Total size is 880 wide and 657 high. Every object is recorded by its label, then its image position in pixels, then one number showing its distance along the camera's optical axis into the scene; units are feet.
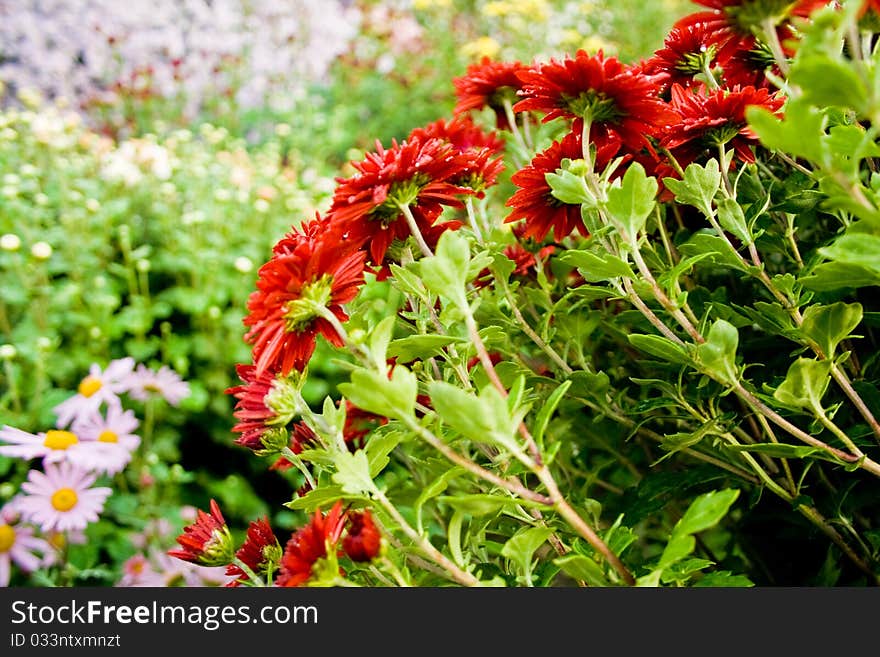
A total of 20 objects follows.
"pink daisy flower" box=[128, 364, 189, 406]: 3.92
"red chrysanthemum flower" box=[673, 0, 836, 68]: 1.34
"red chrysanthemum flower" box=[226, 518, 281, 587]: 1.66
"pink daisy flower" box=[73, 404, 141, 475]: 3.24
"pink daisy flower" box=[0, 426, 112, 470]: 2.94
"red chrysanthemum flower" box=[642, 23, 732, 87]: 1.98
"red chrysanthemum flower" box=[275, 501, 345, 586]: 1.32
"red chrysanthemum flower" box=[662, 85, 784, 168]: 1.65
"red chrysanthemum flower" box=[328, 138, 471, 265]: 1.55
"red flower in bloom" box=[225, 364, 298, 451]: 1.55
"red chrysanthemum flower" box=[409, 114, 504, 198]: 1.89
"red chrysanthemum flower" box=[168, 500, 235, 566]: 1.64
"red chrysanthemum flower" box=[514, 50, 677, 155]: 1.63
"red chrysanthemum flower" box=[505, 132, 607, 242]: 1.78
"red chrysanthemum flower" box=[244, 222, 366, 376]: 1.42
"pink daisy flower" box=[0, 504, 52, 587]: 3.49
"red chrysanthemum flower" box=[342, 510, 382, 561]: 1.23
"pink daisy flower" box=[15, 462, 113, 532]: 3.23
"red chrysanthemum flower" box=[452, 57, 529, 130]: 2.40
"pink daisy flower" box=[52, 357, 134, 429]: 3.57
